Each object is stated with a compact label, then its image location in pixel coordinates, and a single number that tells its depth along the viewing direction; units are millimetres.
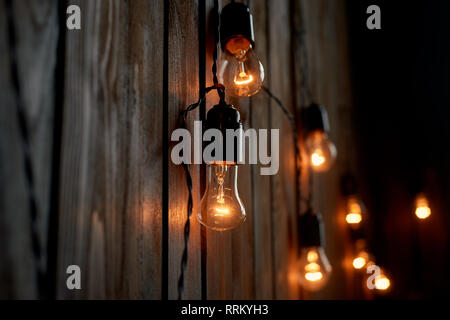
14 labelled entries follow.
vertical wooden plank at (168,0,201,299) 766
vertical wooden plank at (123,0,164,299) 672
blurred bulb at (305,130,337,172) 1408
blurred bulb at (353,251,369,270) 1653
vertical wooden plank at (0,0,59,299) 456
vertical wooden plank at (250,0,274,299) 1099
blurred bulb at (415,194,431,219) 1762
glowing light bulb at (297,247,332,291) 1167
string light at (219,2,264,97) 852
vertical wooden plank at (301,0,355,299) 1593
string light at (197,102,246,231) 703
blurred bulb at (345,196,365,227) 1616
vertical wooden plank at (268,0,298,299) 1226
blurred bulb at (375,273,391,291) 1450
